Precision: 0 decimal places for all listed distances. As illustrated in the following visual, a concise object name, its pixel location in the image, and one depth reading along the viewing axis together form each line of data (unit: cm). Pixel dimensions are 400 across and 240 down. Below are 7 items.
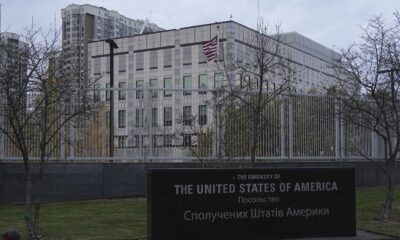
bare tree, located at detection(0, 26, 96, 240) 1191
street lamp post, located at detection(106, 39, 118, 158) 2033
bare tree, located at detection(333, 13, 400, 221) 1566
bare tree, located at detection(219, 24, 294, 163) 1909
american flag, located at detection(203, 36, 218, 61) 4046
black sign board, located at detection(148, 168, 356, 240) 1109
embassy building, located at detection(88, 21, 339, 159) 2094
